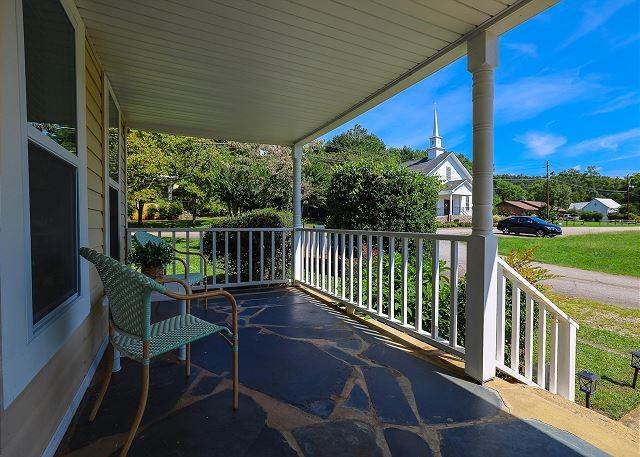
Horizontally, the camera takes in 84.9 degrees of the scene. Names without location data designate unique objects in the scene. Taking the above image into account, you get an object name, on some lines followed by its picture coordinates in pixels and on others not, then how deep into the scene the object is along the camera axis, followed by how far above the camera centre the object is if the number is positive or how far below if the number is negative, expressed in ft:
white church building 78.12 +7.55
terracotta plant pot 8.82 -1.35
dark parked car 62.34 -1.63
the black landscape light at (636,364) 11.60 -5.01
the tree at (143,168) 28.71 +4.41
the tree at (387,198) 20.07 +1.18
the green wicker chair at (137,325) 4.95 -1.68
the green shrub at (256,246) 18.63 -1.48
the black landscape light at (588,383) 9.86 -4.77
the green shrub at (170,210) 36.45 +1.06
